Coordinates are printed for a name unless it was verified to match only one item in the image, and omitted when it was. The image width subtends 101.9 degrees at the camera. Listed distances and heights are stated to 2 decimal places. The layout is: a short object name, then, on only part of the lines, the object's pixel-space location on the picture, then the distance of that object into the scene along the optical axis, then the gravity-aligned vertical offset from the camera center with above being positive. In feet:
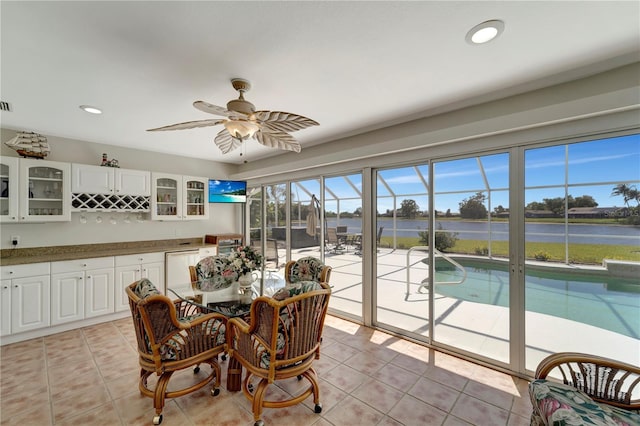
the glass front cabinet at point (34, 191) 10.57 +1.04
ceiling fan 6.07 +2.34
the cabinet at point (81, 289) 10.87 -3.27
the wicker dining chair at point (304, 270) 9.88 -2.19
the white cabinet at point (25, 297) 9.88 -3.25
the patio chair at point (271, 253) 16.98 -2.62
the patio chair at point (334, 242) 13.43 -1.45
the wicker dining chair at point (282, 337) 5.82 -2.94
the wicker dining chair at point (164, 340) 5.97 -3.19
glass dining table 7.14 -2.61
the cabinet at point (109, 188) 12.19 +1.31
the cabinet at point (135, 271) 12.34 -2.81
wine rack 12.27 +0.61
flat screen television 17.17 +1.59
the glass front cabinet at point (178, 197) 14.60 +1.02
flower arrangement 8.81 -1.58
